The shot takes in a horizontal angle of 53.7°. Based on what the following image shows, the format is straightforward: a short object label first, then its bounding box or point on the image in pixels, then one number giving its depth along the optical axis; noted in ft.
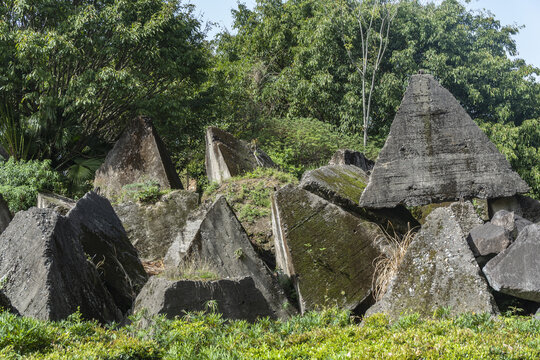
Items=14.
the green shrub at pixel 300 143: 44.96
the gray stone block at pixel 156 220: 23.22
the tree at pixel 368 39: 62.13
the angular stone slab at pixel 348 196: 19.81
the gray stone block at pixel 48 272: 14.19
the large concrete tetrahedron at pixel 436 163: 20.56
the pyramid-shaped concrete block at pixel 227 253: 17.70
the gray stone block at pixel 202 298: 14.19
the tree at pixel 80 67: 35.91
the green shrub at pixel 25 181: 30.01
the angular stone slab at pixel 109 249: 17.30
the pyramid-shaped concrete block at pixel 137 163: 29.45
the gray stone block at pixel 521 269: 14.84
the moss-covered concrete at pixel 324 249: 17.46
